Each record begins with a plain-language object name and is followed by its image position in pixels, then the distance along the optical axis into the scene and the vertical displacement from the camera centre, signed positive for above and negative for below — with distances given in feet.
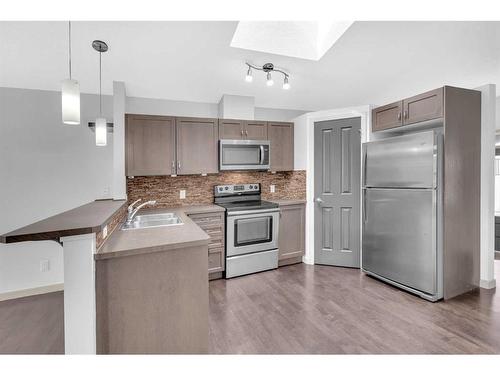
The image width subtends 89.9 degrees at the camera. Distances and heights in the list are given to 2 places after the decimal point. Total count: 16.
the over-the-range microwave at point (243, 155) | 11.23 +1.34
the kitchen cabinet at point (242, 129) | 11.38 +2.54
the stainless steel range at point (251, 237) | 10.41 -2.30
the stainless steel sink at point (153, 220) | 7.72 -1.24
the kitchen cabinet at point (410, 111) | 8.36 +2.66
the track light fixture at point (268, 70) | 9.48 +4.52
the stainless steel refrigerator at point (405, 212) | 8.17 -1.02
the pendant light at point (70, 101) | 4.60 +1.55
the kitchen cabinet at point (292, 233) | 11.61 -2.34
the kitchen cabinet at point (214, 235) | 10.17 -2.13
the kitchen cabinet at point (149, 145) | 10.07 +1.60
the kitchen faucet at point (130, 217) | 7.98 -1.07
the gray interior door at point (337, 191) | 10.99 -0.35
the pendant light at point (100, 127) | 7.39 +1.70
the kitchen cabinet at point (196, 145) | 10.78 +1.71
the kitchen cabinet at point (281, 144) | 12.25 +1.94
